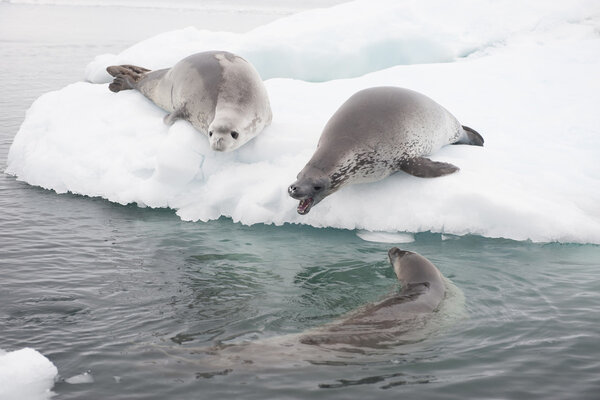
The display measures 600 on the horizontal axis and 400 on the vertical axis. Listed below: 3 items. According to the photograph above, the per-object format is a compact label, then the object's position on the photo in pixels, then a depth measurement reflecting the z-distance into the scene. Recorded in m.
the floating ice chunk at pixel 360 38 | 11.44
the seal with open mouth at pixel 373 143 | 5.92
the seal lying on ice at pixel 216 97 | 6.69
